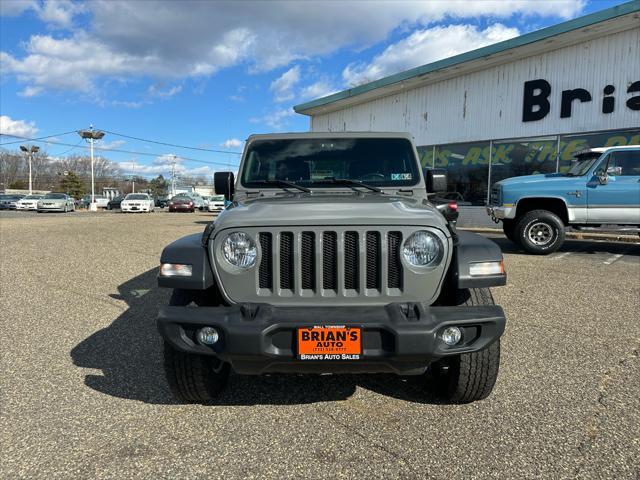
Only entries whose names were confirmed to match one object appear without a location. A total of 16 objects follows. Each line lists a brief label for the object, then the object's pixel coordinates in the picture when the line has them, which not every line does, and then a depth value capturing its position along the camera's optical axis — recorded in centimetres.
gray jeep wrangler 223
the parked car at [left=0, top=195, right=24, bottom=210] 3809
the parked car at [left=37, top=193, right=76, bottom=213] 2995
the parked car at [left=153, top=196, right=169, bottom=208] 5200
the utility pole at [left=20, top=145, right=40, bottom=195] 5669
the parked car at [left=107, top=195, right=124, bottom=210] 3922
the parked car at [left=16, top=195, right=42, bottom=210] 3150
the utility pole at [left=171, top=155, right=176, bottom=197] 8398
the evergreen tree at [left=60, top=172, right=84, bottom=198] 6612
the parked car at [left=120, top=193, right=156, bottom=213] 2994
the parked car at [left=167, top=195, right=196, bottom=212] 3191
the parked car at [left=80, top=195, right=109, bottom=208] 4134
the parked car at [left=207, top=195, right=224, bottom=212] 3616
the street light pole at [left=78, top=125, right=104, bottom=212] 4228
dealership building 1182
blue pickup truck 846
